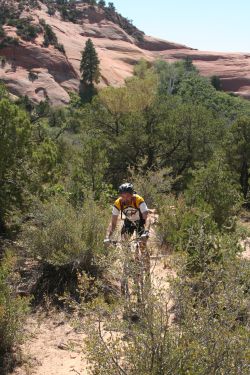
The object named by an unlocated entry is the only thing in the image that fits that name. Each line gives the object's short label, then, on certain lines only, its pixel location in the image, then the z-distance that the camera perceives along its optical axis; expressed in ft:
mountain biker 19.15
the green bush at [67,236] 20.66
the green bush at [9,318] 15.79
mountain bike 11.38
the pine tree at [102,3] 326.85
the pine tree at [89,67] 202.39
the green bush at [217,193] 31.37
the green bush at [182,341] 10.06
